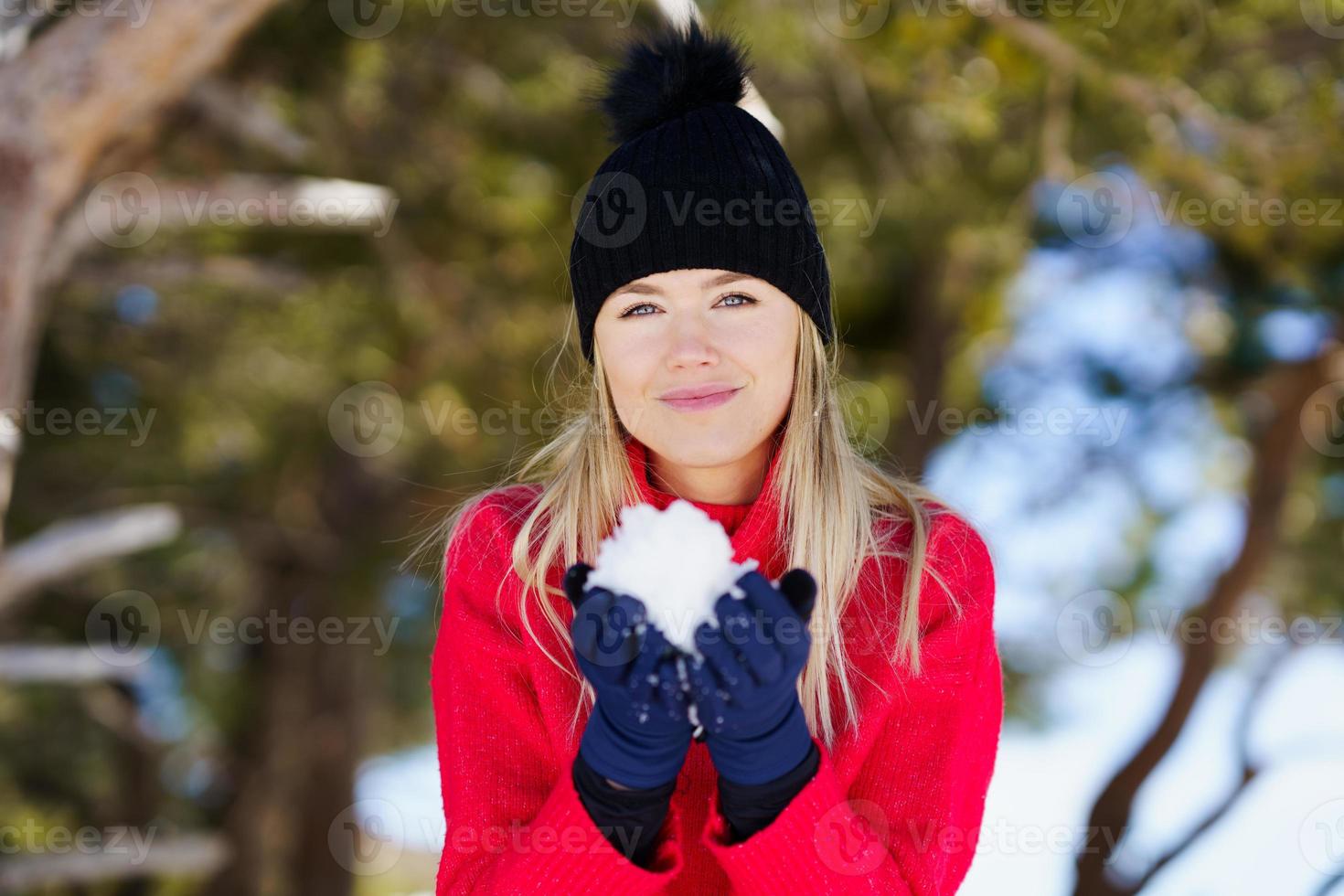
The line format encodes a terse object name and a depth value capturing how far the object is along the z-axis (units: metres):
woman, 2.42
